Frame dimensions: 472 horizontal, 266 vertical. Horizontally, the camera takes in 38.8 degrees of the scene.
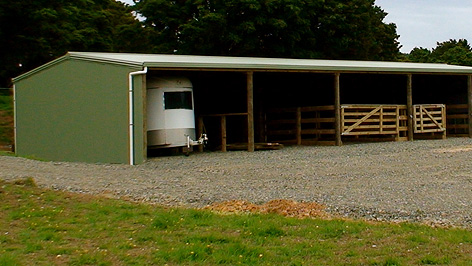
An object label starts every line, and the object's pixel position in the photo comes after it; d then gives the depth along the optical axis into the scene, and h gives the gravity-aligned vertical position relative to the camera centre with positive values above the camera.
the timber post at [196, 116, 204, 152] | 21.93 -0.03
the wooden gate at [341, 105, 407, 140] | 22.98 +0.12
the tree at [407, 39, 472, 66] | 53.91 +5.61
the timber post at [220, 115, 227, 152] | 21.56 -0.24
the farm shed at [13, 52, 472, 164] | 17.89 +0.83
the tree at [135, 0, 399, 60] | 35.34 +5.47
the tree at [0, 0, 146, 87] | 33.62 +5.17
